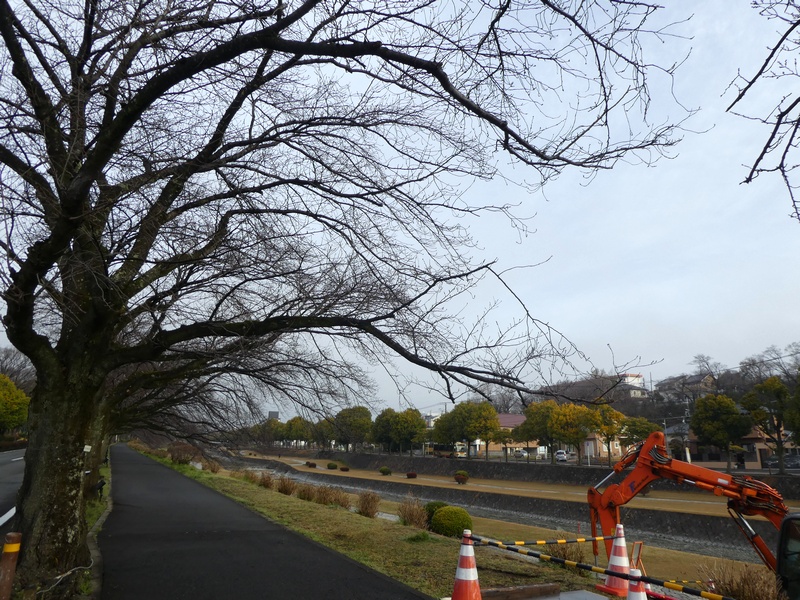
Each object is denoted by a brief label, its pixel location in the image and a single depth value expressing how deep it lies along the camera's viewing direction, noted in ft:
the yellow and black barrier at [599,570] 15.02
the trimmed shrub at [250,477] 97.55
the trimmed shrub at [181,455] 127.13
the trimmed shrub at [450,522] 50.67
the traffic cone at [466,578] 17.07
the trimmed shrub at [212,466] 118.41
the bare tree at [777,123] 10.44
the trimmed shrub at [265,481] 86.08
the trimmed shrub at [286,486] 75.36
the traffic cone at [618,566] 24.73
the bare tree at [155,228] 15.42
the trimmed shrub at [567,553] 34.32
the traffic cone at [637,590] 15.93
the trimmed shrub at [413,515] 48.80
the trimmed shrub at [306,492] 68.54
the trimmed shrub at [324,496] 66.03
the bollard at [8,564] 13.44
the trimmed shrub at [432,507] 55.62
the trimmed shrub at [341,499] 65.36
